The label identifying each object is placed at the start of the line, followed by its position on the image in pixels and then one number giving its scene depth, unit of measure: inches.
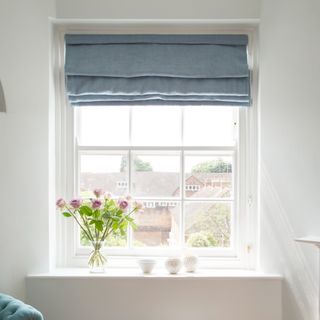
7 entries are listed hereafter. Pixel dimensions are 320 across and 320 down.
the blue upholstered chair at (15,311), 120.3
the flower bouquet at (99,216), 152.5
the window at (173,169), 164.4
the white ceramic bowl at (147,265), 153.4
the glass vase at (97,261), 154.1
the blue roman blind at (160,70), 159.3
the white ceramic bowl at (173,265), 152.7
